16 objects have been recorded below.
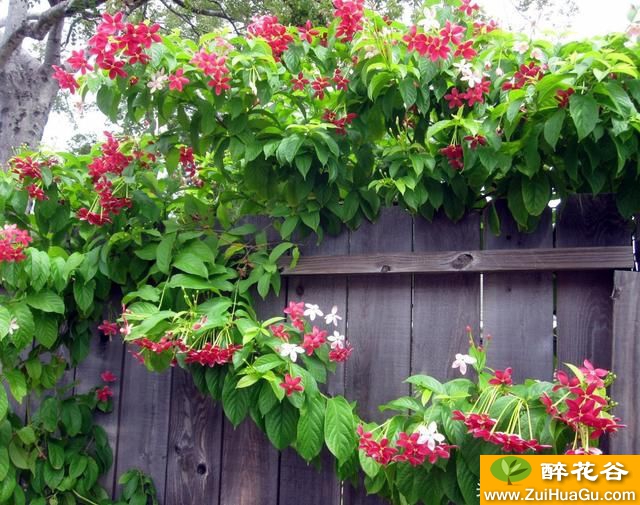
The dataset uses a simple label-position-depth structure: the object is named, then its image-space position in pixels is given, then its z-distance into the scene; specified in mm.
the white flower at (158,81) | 1733
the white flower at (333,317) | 1775
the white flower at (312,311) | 1783
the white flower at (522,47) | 1604
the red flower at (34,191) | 2045
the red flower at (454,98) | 1681
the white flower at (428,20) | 1663
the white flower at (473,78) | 1617
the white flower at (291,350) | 1661
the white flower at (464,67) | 1623
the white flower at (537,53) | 1593
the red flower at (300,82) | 1865
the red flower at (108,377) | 2227
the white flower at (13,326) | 1893
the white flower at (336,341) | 1799
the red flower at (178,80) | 1714
